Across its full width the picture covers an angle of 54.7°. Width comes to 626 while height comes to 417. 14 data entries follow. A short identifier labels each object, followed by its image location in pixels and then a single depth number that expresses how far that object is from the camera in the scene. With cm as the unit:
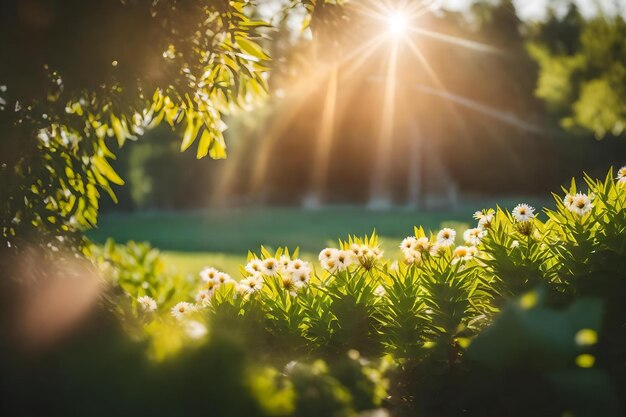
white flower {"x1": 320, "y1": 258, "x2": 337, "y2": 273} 380
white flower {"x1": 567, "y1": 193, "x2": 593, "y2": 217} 346
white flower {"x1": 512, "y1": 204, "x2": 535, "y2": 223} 359
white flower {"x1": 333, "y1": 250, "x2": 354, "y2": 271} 381
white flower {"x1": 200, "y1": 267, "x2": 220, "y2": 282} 424
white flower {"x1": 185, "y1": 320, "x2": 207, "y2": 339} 211
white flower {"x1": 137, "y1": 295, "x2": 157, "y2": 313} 433
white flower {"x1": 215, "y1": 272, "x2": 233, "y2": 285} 417
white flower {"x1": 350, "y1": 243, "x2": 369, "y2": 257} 391
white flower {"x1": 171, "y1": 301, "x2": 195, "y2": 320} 402
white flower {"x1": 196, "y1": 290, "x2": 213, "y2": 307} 398
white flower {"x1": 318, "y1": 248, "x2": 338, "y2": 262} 385
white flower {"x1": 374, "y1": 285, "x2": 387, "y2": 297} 364
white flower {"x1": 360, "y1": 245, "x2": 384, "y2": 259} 390
